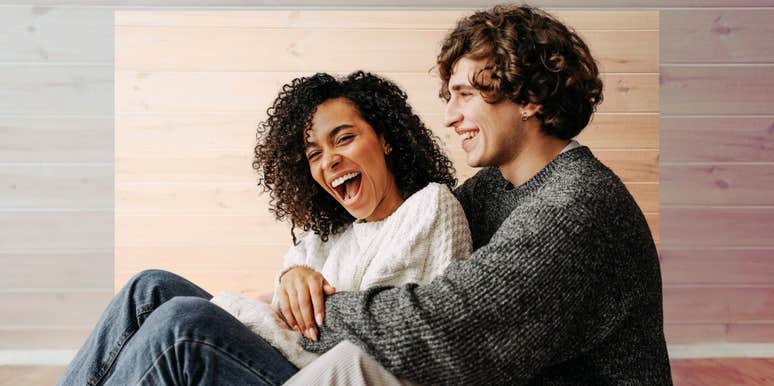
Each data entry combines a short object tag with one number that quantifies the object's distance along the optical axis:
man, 1.09
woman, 1.20
